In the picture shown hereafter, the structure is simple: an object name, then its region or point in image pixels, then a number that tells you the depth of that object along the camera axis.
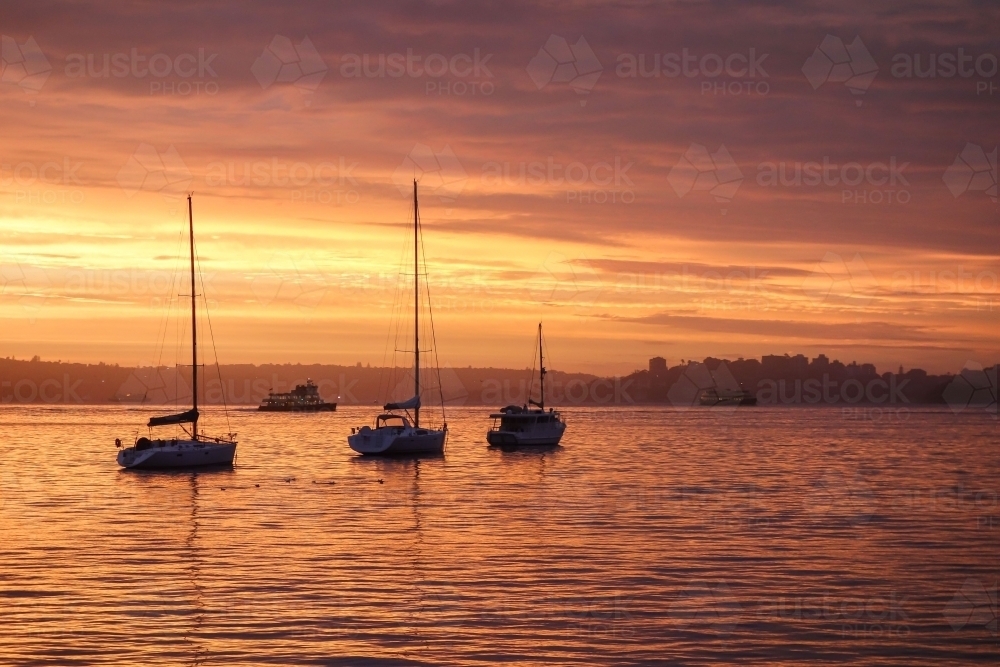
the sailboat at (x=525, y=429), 107.38
